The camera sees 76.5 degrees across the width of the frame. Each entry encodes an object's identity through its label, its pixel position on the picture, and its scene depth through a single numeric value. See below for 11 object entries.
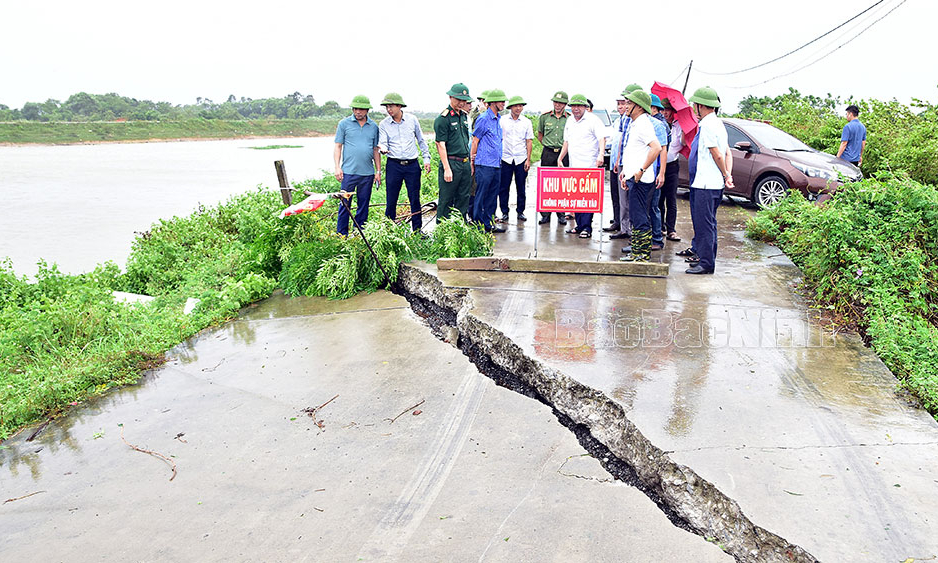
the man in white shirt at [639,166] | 6.30
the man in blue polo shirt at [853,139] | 10.46
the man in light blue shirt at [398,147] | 7.48
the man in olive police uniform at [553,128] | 8.48
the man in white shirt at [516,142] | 8.36
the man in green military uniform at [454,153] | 7.39
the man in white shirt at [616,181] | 7.20
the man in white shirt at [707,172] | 5.99
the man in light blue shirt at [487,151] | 7.62
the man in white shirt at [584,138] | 7.79
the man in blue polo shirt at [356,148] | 7.53
